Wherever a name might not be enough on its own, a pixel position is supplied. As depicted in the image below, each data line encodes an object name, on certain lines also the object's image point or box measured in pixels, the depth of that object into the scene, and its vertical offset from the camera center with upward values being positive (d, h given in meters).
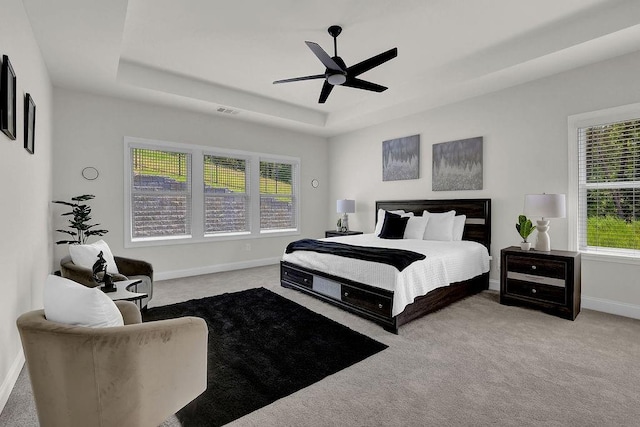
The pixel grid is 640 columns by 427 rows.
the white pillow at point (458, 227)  4.46 -0.24
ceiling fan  2.88 +1.38
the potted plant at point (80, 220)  3.84 -0.10
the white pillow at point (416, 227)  4.59 -0.24
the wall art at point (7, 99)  1.81 +0.68
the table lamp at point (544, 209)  3.38 +0.01
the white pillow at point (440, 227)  4.42 -0.23
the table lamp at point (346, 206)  6.10 +0.09
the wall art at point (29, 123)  2.45 +0.72
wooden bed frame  3.06 -0.88
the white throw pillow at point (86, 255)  3.10 -0.43
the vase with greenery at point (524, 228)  3.67 -0.21
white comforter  3.00 -0.61
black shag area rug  1.92 -1.13
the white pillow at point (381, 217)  5.15 -0.11
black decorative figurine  2.58 -0.53
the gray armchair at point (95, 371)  1.29 -0.67
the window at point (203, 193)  4.80 +0.31
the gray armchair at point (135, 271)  3.02 -0.63
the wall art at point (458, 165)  4.57 +0.69
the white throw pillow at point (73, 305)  1.39 -0.41
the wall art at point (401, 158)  5.32 +0.92
